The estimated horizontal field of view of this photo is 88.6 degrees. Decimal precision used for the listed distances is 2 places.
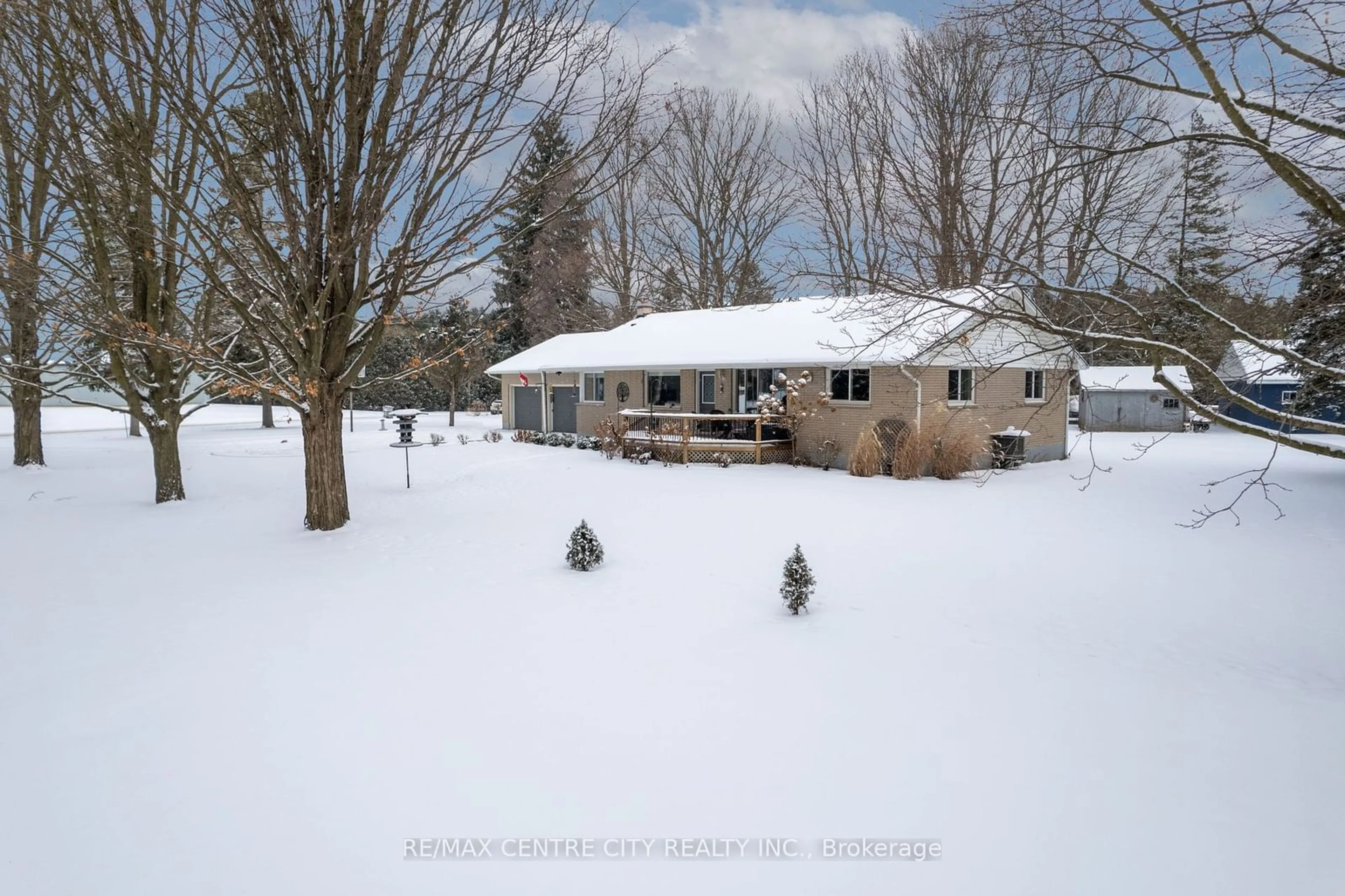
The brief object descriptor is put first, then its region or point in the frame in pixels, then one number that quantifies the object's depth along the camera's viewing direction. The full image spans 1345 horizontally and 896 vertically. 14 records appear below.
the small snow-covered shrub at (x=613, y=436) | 20.89
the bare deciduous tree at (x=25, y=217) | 9.27
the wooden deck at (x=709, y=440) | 18.95
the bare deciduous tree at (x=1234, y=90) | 4.77
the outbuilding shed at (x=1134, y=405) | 30.97
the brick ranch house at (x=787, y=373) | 17.30
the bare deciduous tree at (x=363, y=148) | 8.45
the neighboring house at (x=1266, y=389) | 28.45
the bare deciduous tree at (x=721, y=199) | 30.28
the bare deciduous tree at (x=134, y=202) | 8.41
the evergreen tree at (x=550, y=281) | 33.75
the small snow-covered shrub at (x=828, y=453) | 18.05
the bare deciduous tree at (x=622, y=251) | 33.34
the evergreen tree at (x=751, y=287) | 31.92
